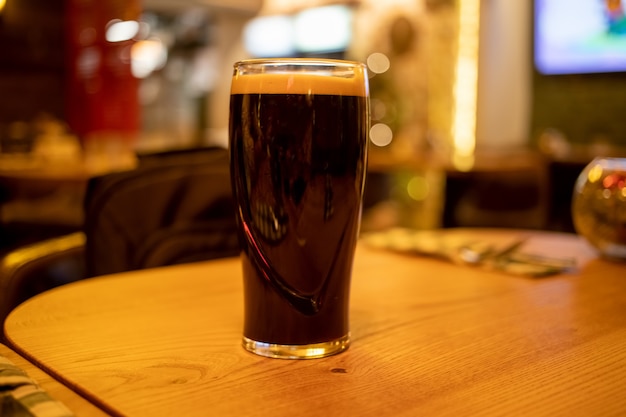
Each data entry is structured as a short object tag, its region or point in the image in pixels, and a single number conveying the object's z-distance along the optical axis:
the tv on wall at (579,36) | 3.98
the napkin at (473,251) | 0.86
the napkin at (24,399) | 0.38
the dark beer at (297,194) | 0.51
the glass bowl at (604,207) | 0.91
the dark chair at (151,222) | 1.01
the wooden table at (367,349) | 0.43
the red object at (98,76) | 4.71
